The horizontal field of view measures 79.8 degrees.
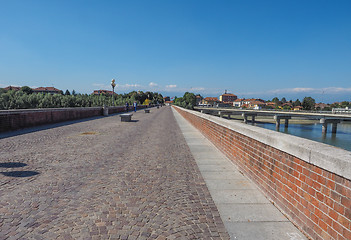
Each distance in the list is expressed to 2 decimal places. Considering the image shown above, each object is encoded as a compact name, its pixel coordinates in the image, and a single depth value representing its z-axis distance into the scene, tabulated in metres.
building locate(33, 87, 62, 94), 164.68
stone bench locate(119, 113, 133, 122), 19.64
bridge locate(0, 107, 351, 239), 2.69
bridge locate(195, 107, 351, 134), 56.55
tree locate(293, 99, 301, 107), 186.96
